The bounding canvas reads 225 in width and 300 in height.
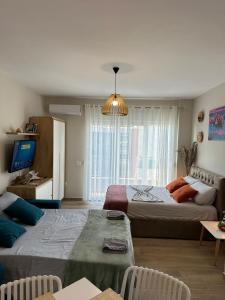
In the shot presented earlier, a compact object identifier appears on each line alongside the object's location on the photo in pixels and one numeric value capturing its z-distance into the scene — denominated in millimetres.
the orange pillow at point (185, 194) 3820
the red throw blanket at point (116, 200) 3777
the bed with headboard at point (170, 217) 3635
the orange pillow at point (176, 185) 4428
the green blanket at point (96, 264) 2064
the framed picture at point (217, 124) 3799
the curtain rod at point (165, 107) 5504
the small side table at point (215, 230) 2852
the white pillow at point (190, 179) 4355
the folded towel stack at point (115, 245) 2287
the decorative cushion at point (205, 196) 3633
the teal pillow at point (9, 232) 2330
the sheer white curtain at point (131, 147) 5547
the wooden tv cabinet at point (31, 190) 3807
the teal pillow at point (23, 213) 2928
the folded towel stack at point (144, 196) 3933
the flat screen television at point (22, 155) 3762
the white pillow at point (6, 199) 3036
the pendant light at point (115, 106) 3129
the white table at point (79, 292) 1396
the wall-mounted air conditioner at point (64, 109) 5359
